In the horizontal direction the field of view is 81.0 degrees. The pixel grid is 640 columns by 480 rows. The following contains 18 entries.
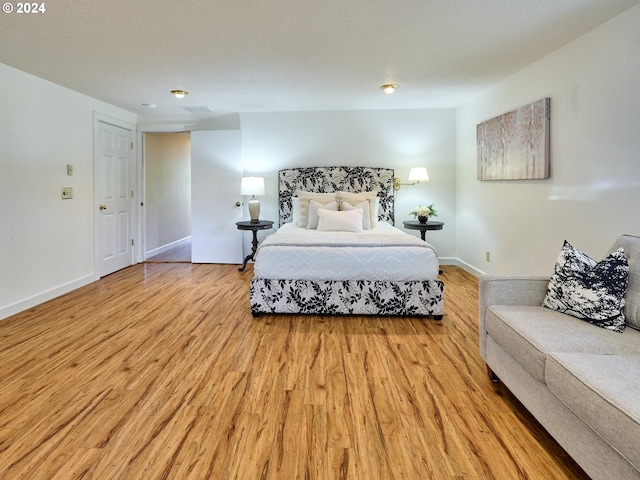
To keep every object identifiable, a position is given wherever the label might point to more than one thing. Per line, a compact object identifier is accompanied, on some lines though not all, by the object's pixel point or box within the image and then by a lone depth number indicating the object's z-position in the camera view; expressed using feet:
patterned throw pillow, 6.11
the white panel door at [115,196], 16.08
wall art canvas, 10.75
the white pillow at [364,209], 15.64
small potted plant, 16.35
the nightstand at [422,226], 16.22
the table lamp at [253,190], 17.24
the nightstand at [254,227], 16.74
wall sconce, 16.90
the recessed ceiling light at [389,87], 13.53
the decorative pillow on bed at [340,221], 14.49
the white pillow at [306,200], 16.33
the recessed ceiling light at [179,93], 14.14
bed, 10.78
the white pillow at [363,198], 16.38
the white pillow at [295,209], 16.73
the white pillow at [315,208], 15.76
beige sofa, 4.04
